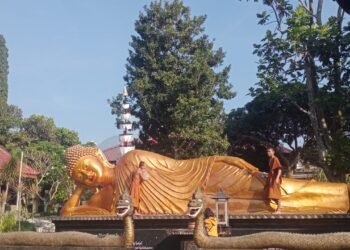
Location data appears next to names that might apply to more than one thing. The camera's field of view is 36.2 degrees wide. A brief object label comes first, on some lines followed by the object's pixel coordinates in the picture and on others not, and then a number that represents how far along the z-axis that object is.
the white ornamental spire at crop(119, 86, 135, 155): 19.05
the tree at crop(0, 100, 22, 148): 36.54
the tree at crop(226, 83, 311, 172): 23.83
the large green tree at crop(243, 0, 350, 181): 14.65
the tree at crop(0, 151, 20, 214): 19.78
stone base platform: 8.93
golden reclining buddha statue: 9.65
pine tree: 19.25
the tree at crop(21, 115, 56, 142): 41.97
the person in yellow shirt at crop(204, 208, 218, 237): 7.70
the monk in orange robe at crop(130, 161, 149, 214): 10.27
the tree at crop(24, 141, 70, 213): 29.33
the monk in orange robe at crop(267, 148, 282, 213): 9.49
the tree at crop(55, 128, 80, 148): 43.66
